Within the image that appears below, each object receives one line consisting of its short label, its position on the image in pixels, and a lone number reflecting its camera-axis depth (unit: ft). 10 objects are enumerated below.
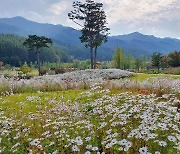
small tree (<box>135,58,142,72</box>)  138.20
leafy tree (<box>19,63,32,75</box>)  101.79
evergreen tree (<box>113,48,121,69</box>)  118.41
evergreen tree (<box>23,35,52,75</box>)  92.45
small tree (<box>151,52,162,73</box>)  111.14
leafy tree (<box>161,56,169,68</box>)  122.75
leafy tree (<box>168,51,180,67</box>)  114.50
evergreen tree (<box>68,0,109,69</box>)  79.70
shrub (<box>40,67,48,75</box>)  94.84
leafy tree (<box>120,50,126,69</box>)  119.80
